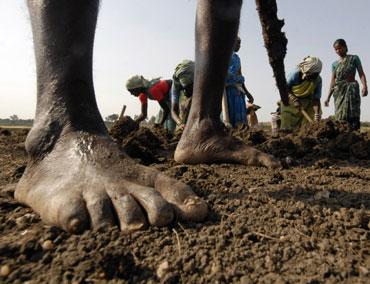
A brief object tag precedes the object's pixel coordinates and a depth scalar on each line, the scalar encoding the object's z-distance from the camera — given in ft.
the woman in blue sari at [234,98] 18.10
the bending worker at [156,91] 24.11
